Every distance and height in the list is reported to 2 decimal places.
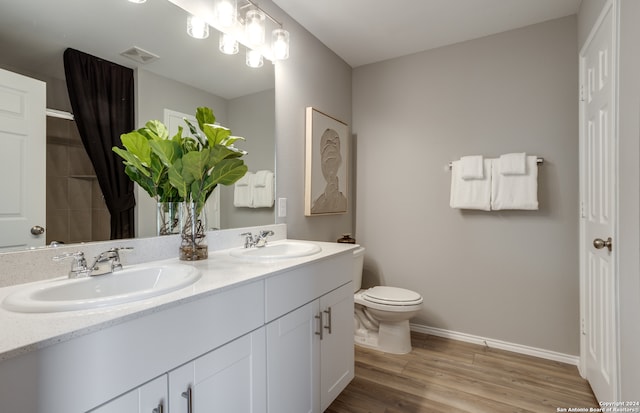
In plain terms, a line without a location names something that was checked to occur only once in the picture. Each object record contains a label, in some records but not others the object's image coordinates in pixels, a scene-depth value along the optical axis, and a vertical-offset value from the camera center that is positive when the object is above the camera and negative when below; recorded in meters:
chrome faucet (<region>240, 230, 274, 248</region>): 1.70 -0.19
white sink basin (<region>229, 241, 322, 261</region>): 1.39 -0.23
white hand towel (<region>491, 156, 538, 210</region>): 2.12 +0.13
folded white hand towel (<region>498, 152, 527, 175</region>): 2.13 +0.30
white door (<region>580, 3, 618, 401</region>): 1.44 -0.01
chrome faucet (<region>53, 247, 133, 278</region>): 1.01 -0.19
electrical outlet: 2.04 +0.00
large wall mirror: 1.05 +0.58
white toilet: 2.17 -0.81
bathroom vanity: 0.62 -0.38
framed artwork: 2.27 +0.34
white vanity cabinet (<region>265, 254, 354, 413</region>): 1.22 -0.61
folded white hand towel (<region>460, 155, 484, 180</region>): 2.28 +0.29
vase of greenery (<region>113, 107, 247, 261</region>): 1.22 +0.17
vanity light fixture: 1.55 +1.00
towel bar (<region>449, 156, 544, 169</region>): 2.13 +0.32
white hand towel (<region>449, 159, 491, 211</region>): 2.27 +0.12
